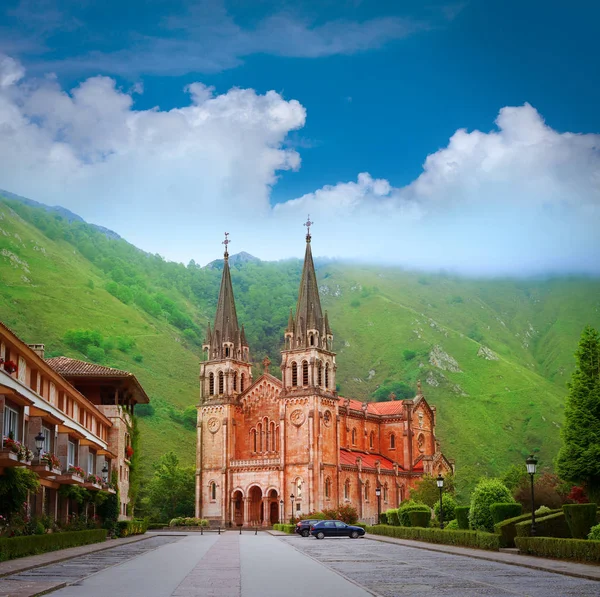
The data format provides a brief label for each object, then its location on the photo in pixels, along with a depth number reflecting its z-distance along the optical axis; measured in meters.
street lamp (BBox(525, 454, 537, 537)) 35.97
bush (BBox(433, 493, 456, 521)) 61.83
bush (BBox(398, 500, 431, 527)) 58.51
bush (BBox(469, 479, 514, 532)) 41.59
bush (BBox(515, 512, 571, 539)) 34.91
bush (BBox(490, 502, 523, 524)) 38.81
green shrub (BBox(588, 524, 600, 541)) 28.64
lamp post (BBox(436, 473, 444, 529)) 48.89
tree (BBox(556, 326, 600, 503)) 45.53
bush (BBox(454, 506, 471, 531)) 46.12
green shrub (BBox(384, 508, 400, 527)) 65.25
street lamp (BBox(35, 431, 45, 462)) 35.84
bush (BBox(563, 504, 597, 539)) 31.25
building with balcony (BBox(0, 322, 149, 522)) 35.19
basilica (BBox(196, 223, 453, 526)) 94.81
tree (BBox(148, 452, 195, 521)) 106.56
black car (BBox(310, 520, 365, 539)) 59.16
